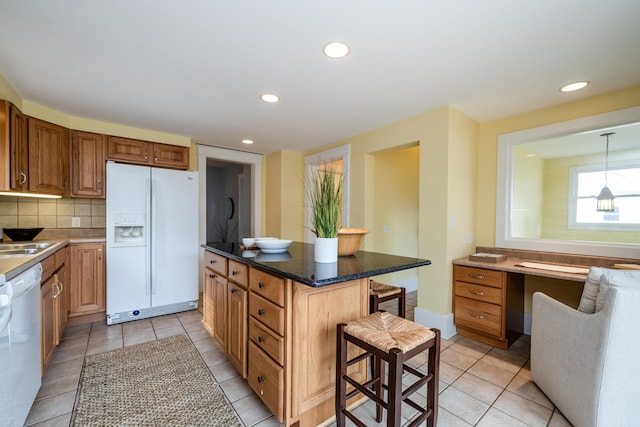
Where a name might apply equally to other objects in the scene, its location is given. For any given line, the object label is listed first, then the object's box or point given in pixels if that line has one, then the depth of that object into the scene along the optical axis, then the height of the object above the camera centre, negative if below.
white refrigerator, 2.96 -0.39
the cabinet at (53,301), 1.96 -0.78
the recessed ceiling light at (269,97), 2.50 +1.04
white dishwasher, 1.33 -0.73
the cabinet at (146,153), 3.19 +0.69
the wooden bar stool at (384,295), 2.05 -0.66
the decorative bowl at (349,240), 1.96 -0.22
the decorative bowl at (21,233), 2.63 -0.26
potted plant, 1.67 -0.04
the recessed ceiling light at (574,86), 2.21 +1.04
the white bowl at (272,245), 2.12 -0.28
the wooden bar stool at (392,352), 1.16 -0.66
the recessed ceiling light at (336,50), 1.73 +1.05
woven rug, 1.61 -1.24
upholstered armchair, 1.41 -0.78
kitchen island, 1.43 -0.64
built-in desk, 2.44 -0.77
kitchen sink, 2.08 -0.34
